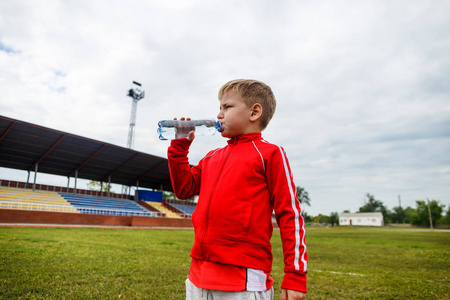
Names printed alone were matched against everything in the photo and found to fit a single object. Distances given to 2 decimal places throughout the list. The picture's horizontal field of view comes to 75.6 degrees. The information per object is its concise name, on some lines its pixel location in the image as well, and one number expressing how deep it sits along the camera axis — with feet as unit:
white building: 270.87
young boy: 4.95
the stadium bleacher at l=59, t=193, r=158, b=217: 84.32
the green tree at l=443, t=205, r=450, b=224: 226.79
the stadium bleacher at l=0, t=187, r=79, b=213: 66.13
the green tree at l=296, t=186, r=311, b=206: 299.79
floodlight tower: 120.09
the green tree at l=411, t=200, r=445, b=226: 222.89
